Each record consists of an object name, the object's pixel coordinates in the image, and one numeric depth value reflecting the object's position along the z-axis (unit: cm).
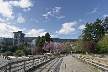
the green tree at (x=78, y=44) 3613
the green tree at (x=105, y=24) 3842
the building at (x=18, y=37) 7025
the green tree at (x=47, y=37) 4200
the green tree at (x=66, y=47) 4541
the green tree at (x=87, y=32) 3840
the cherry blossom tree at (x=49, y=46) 3437
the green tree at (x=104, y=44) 2816
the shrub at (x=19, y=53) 2692
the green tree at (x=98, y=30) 3827
